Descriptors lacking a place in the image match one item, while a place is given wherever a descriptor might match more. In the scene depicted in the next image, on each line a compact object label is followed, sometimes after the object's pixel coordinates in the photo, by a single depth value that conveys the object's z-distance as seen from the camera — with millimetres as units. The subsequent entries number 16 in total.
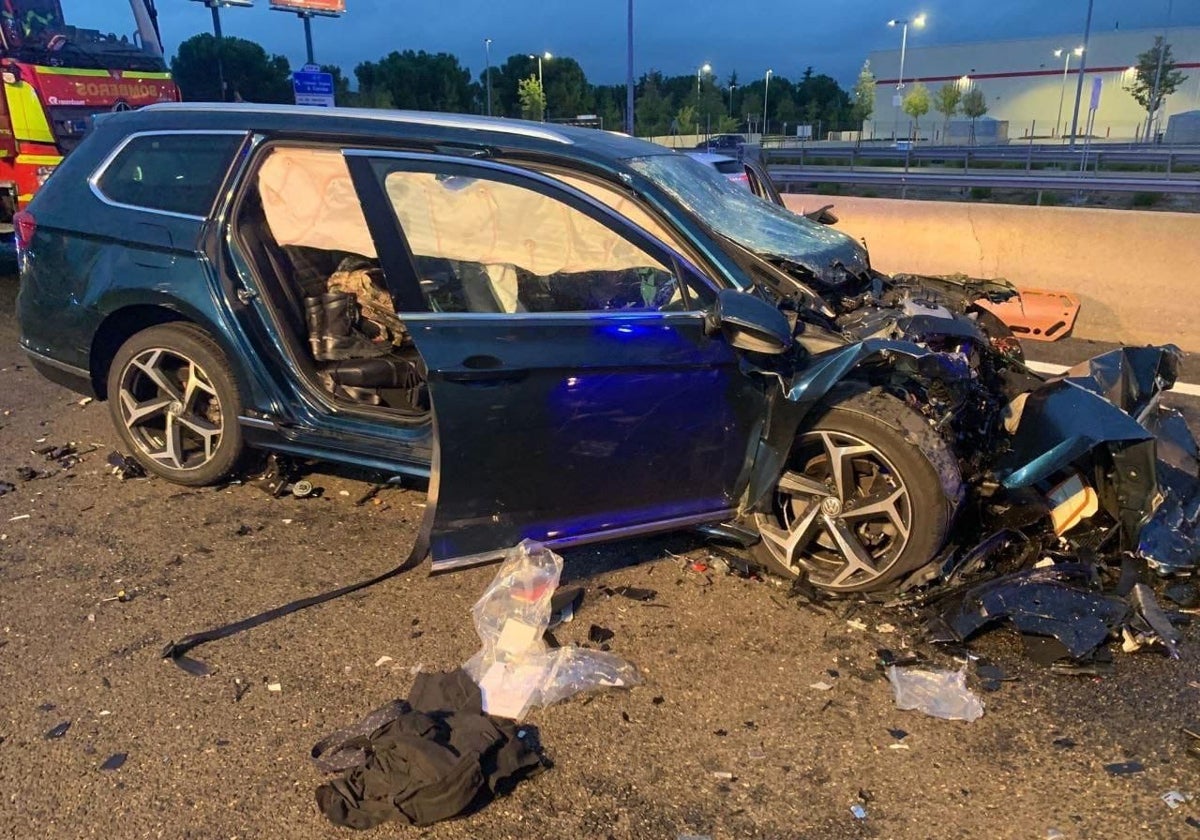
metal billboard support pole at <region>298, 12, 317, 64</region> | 28938
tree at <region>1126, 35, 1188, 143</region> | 46594
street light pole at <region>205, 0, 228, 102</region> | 26073
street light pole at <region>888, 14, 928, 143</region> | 55950
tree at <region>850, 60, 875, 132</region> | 64644
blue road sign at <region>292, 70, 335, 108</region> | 18375
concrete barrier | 7086
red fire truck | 9766
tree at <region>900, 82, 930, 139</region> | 60438
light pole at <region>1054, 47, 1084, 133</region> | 63097
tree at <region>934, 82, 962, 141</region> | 60188
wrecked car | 3361
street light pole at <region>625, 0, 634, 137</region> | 32397
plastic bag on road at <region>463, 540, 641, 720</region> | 3018
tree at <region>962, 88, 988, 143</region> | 57406
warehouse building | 64312
